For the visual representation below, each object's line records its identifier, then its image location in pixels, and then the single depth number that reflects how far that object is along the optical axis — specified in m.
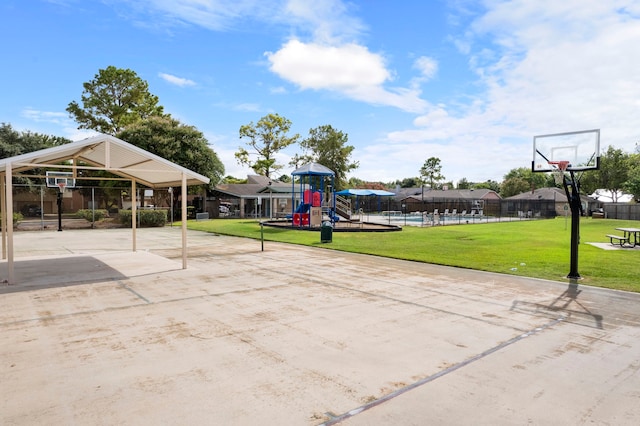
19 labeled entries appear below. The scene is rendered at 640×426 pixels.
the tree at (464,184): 94.10
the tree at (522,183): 70.31
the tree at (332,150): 54.91
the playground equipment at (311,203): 23.72
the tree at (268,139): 52.19
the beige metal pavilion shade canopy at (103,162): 8.84
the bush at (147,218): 28.19
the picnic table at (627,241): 15.21
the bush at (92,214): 27.86
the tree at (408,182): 93.23
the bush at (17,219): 24.35
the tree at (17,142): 33.62
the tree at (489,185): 90.44
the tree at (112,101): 41.94
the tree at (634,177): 39.25
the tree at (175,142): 32.09
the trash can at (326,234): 17.42
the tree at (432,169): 80.00
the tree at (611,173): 48.62
